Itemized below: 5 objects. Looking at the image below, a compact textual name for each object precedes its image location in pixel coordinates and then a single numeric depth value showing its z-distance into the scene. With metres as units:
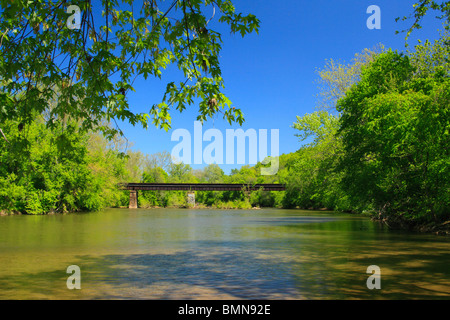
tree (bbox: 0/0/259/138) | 7.13
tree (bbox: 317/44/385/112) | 42.43
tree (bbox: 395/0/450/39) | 11.03
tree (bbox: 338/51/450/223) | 20.56
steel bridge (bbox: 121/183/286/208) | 90.00
